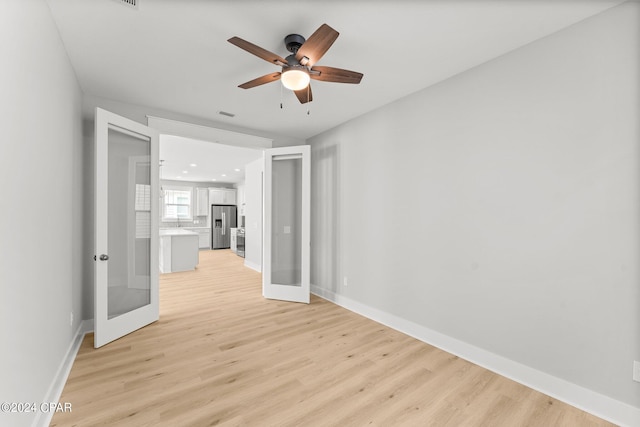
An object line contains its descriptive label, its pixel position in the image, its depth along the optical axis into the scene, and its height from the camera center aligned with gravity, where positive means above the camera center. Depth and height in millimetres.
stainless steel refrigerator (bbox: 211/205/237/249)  10602 -426
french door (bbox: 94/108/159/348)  2709 -142
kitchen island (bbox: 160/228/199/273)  6184 -872
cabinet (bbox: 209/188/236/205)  10737 +751
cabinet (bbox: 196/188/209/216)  10664 +530
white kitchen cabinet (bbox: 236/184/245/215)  10725 +673
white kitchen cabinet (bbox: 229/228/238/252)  9219 -905
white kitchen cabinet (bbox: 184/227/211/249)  10478 -859
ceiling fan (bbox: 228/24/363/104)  1759 +1137
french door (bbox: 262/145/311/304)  4156 -108
